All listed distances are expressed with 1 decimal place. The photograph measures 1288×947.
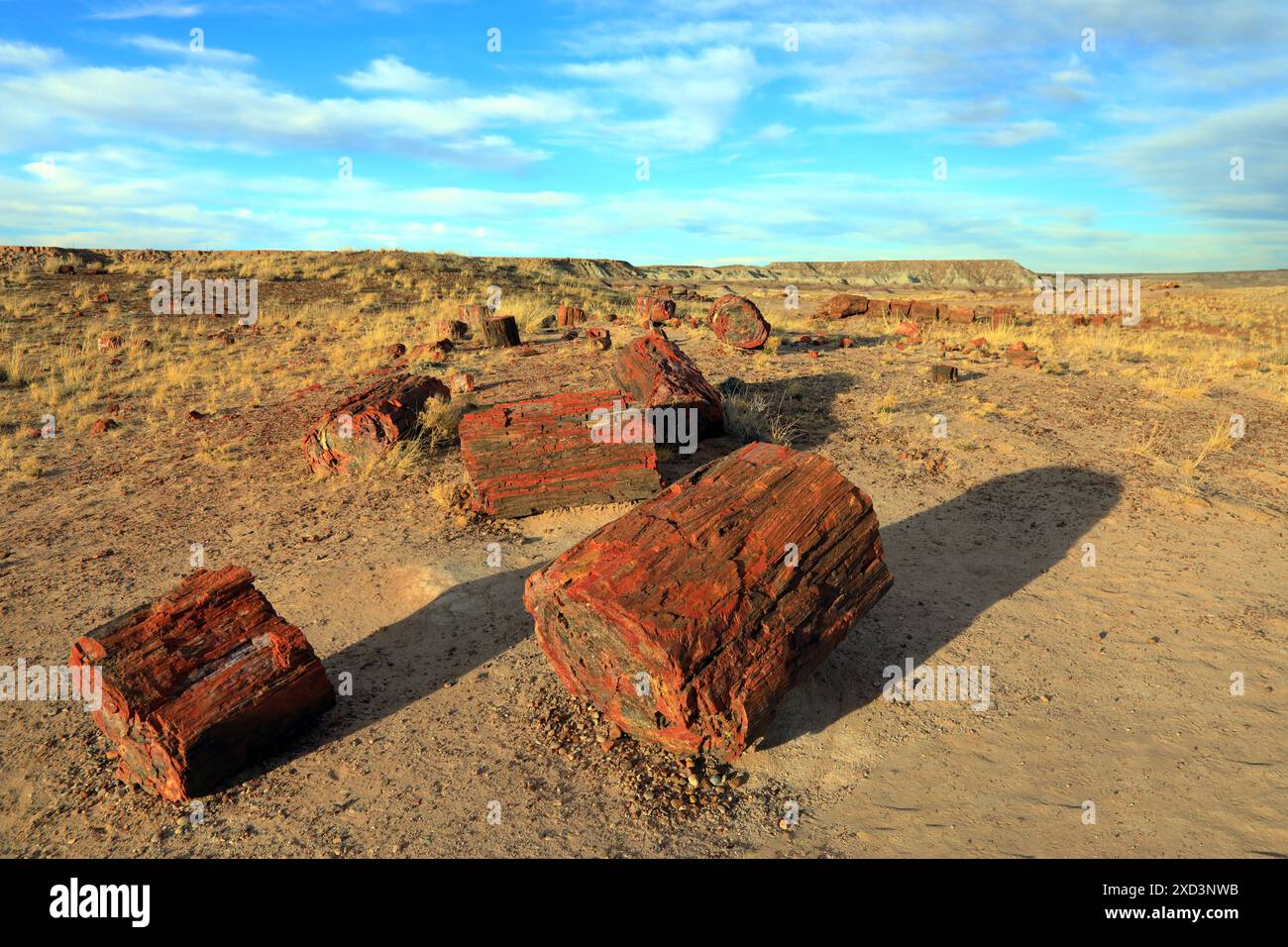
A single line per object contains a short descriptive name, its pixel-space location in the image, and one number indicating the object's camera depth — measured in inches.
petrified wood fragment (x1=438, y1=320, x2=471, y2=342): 612.4
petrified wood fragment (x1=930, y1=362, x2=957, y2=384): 457.7
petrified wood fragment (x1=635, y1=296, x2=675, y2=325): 697.0
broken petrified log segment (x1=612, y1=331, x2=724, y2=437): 350.0
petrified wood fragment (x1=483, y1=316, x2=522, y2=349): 571.5
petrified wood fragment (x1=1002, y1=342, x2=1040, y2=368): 505.7
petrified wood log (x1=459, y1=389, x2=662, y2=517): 292.7
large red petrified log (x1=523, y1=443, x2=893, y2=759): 150.4
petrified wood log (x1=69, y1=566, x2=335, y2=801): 157.2
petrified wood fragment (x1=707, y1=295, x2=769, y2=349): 530.3
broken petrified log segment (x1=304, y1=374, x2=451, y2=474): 345.7
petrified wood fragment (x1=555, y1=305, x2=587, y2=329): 693.3
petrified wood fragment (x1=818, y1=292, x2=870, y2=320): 781.9
